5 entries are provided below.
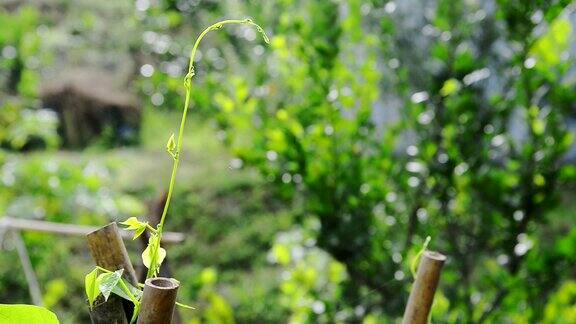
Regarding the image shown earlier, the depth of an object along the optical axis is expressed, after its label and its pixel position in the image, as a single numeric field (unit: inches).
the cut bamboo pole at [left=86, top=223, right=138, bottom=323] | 49.0
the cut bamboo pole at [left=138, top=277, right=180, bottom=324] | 45.2
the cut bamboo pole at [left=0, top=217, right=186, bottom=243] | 92.1
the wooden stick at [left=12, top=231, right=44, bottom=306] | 106.6
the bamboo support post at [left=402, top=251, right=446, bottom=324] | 53.3
